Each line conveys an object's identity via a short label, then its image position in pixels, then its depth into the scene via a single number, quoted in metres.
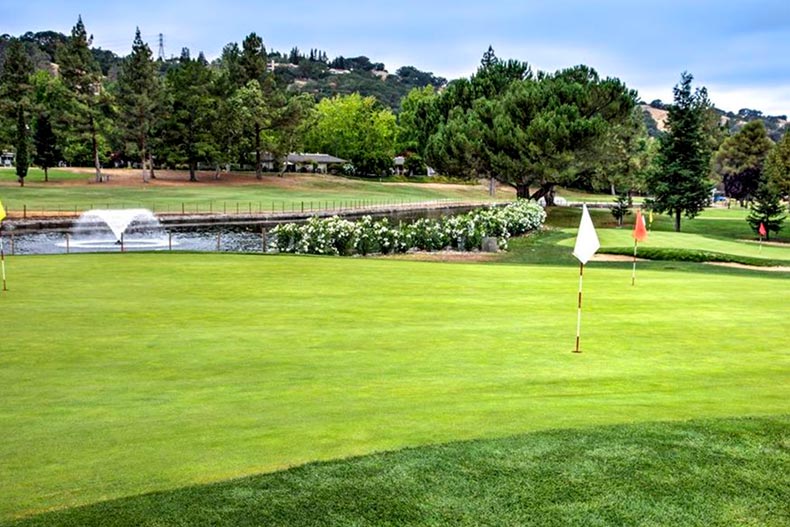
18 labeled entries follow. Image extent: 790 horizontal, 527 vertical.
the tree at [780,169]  64.12
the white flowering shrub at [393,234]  36.97
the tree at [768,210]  56.91
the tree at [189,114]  92.88
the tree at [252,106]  95.44
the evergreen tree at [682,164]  62.38
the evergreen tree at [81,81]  87.69
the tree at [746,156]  102.38
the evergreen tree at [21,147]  79.25
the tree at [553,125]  67.94
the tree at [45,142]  91.44
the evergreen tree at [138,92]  88.44
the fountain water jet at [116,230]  47.72
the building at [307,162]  127.06
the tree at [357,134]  123.38
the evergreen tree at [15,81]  92.05
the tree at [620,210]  68.81
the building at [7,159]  130.57
